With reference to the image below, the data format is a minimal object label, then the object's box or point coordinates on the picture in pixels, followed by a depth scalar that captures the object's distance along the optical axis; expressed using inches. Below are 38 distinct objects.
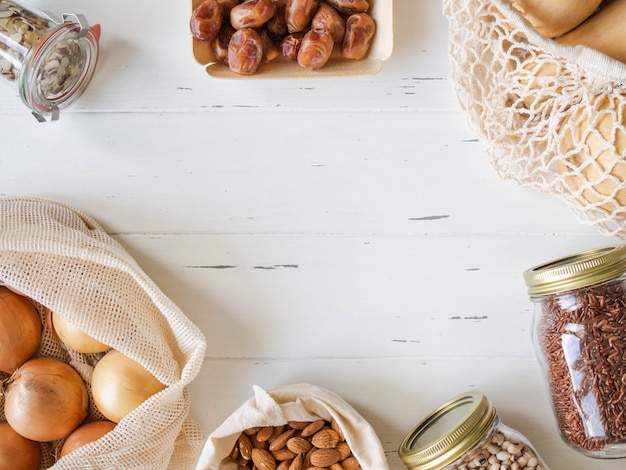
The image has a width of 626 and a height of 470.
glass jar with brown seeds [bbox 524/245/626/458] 25.6
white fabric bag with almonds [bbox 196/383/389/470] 28.5
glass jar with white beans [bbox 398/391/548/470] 26.0
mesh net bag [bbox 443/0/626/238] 23.9
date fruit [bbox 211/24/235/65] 28.5
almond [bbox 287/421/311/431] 29.9
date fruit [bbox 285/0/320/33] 27.3
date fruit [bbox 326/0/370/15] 27.5
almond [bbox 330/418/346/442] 29.5
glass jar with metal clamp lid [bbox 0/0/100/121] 27.0
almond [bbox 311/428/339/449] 29.1
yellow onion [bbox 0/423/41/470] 29.4
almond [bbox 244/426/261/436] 29.8
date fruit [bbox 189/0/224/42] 27.3
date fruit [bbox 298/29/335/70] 27.3
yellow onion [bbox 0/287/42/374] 29.3
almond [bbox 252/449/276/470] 29.0
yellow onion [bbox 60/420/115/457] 29.2
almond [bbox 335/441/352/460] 29.2
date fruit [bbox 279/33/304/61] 28.0
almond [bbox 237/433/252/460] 29.5
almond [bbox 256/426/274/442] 29.5
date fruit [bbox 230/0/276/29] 27.2
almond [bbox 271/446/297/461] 29.3
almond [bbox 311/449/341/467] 28.9
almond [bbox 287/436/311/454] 29.1
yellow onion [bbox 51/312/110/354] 29.7
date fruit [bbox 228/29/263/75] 27.2
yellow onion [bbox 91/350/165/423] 29.1
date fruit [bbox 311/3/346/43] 27.5
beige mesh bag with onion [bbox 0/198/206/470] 28.4
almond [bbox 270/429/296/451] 29.3
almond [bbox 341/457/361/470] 29.0
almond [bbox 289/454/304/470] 28.8
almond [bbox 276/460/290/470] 29.0
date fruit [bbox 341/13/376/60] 27.5
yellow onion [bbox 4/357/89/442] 28.9
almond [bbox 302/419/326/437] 29.5
